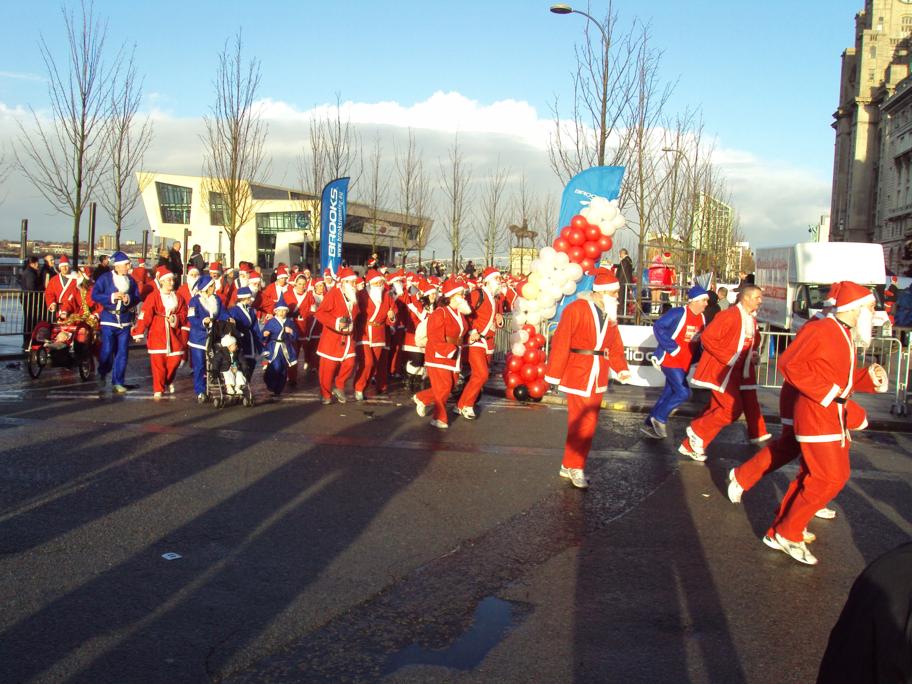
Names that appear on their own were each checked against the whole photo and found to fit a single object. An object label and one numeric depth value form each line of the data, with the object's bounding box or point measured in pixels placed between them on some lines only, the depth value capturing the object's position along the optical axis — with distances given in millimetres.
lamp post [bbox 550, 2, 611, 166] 18875
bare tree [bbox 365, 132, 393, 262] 32056
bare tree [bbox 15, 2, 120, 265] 20359
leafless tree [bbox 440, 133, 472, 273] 34597
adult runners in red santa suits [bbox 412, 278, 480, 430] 10945
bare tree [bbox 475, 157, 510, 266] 40156
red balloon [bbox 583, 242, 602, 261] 12609
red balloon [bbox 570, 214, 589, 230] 12547
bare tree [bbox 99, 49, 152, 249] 21859
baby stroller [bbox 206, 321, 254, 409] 11836
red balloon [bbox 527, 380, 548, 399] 12992
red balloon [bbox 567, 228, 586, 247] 12516
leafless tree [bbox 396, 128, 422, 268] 32213
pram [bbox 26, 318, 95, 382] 14156
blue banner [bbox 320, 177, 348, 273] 22656
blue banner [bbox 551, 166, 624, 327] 15242
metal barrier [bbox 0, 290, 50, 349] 18275
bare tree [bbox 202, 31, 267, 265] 24688
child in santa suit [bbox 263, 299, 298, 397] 12859
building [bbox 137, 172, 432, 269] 82606
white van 21672
